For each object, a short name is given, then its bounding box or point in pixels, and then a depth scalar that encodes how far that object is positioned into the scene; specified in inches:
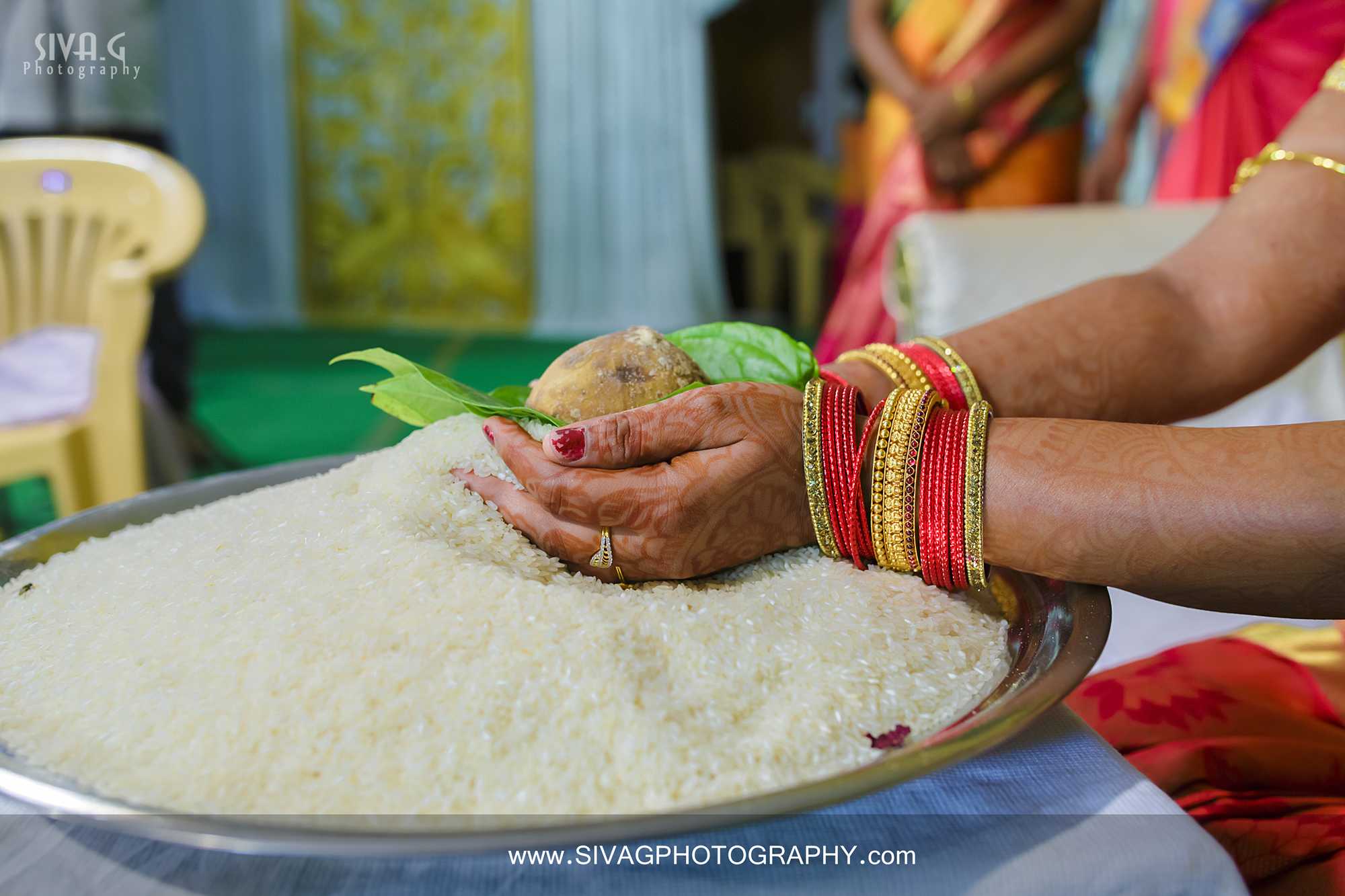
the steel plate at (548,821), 11.3
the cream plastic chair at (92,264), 55.0
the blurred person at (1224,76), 57.7
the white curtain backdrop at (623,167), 156.3
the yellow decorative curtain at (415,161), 158.4
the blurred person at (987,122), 76.4
